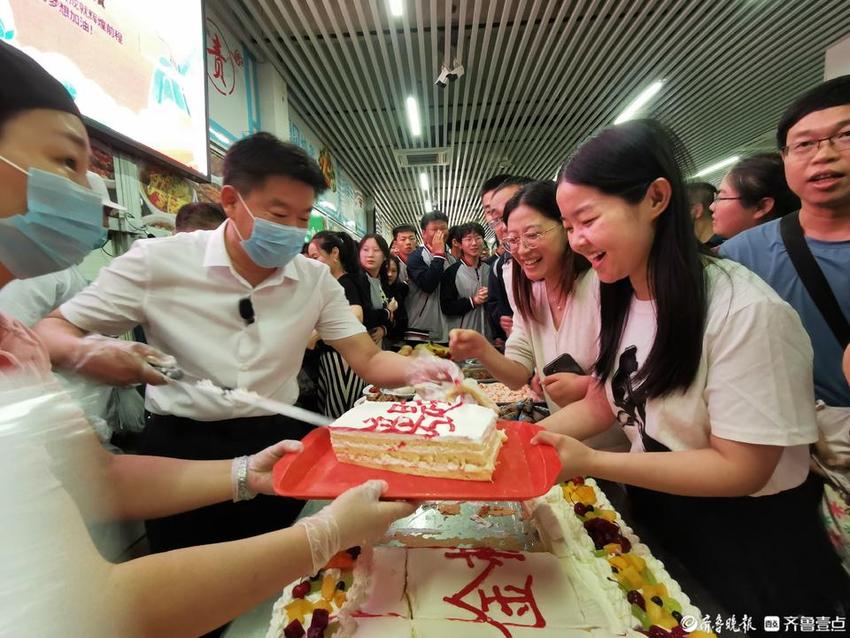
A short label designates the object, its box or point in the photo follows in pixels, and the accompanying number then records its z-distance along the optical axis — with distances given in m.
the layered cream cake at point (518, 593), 0.94
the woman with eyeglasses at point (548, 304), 1.80
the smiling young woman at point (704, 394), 1.00
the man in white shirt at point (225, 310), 1.47
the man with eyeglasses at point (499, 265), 2.83
